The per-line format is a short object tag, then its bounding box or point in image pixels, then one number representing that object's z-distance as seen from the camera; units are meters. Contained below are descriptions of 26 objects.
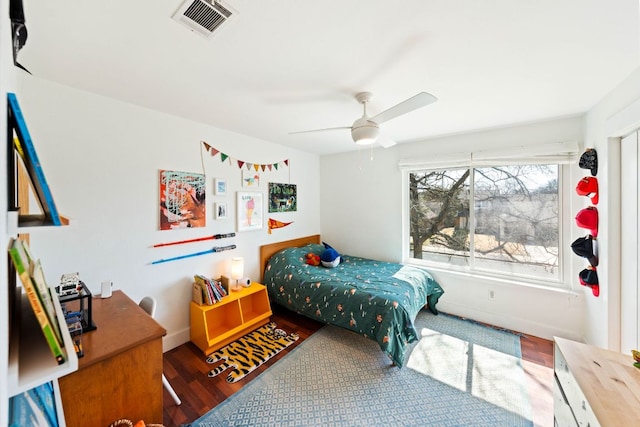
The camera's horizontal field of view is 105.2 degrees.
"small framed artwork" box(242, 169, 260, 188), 3.03
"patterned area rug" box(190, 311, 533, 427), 1.67
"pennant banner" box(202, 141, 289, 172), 2.68
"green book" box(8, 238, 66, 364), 0.57
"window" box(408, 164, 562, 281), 2.72
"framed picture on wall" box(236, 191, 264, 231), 2.98
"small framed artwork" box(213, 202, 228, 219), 2.72
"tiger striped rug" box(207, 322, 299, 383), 2.13
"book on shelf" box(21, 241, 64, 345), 0.60
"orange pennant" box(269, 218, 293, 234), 3.40
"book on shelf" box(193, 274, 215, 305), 2.42
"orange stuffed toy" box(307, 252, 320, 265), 3.35
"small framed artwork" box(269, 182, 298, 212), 3.39
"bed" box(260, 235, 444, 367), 2.20
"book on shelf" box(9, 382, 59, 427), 0.68
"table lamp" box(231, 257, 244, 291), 2.74
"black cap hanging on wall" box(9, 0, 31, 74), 0.84
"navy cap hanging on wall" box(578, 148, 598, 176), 2.12
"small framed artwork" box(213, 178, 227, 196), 2.71
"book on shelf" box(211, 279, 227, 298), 2.51
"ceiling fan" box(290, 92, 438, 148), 1.71
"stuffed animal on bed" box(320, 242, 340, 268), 3.28
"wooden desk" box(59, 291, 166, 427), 1.08
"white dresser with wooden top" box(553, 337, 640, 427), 0.91
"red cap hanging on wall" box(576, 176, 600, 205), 2.13
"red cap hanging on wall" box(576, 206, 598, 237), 2.12
